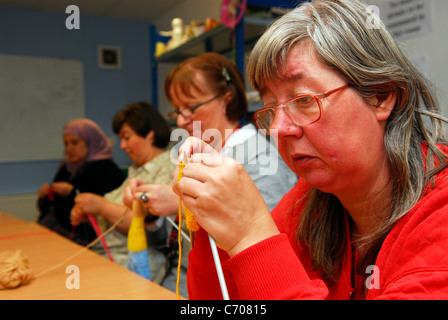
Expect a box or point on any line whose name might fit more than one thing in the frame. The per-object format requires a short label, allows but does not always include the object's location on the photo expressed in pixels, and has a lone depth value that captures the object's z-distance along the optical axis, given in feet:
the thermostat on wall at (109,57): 12.82
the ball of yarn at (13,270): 3.63
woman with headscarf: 7.89
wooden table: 3.50
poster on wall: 5.40
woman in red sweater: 1.82
